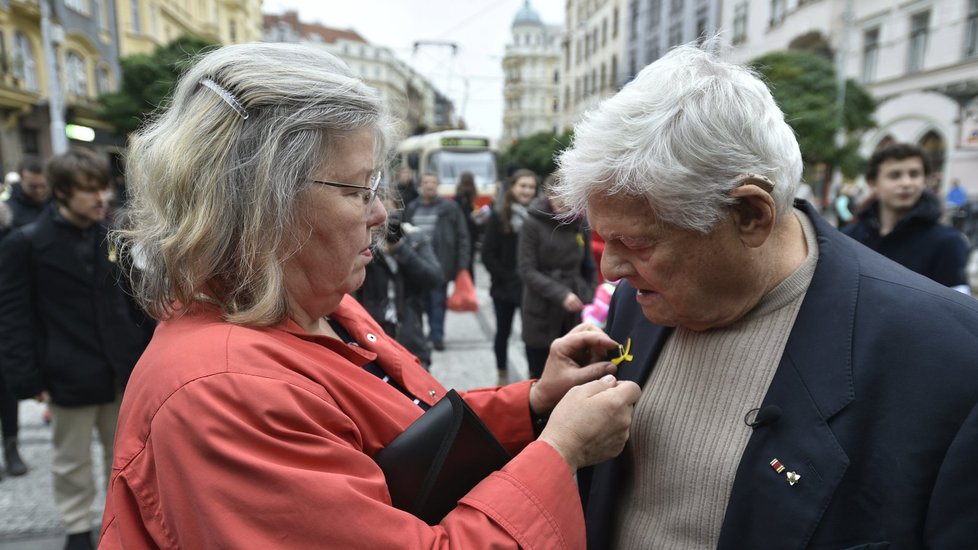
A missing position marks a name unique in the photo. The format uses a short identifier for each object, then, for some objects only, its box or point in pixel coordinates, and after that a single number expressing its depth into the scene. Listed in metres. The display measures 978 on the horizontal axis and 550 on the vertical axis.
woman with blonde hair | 0.86
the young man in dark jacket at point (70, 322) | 2.72
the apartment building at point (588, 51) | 36.56
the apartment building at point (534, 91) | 46.56
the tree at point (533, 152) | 29.38
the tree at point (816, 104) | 13.57
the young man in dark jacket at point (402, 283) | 3.40
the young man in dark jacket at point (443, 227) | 5.70
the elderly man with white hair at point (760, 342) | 0.98
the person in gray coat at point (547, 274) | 4.20
